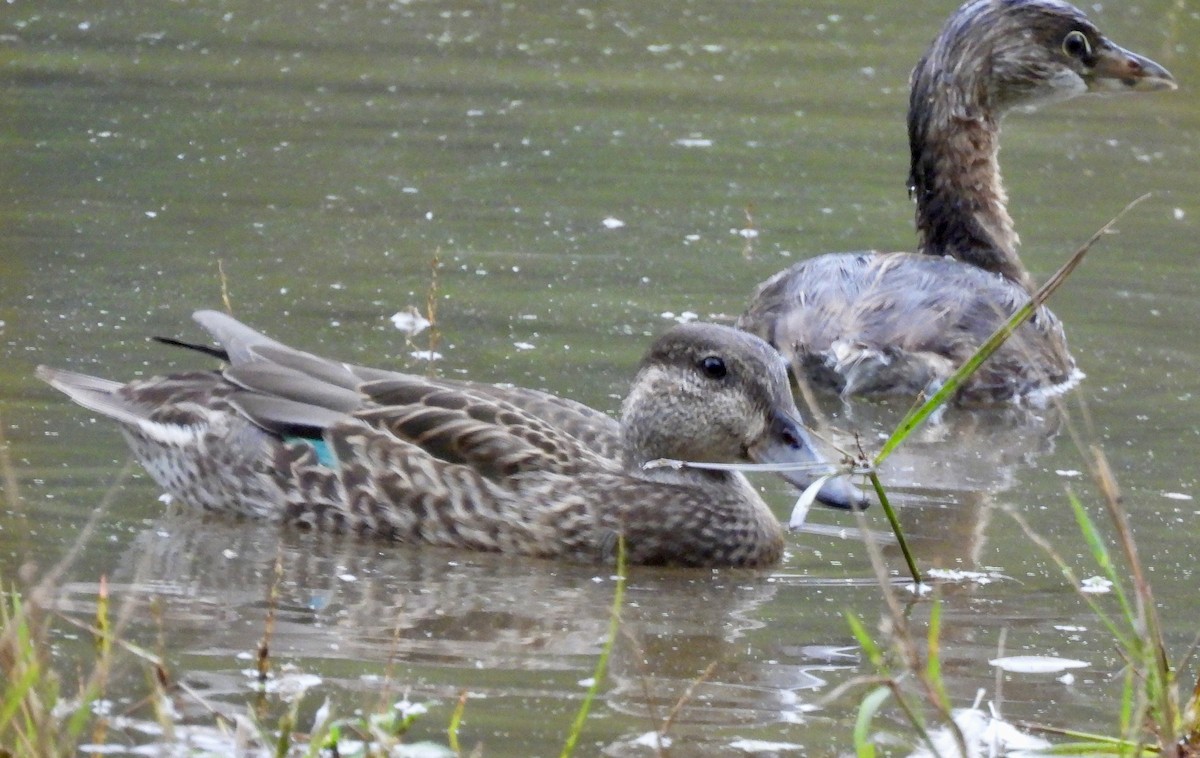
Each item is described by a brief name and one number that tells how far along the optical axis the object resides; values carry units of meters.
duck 13.45
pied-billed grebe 17.84
